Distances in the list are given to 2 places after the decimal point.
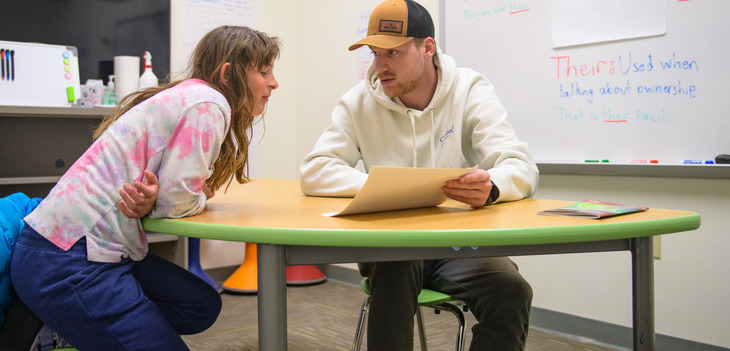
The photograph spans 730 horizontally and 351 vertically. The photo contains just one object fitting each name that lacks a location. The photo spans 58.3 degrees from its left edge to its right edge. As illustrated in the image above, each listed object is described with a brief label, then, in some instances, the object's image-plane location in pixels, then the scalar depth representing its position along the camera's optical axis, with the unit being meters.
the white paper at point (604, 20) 2.37
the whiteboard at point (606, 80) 2.25
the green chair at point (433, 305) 1.57
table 0.98
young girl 1.19
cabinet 3.04
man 1.48
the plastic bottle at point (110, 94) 3.15
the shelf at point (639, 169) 2.22
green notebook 1.14
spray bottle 3.22
